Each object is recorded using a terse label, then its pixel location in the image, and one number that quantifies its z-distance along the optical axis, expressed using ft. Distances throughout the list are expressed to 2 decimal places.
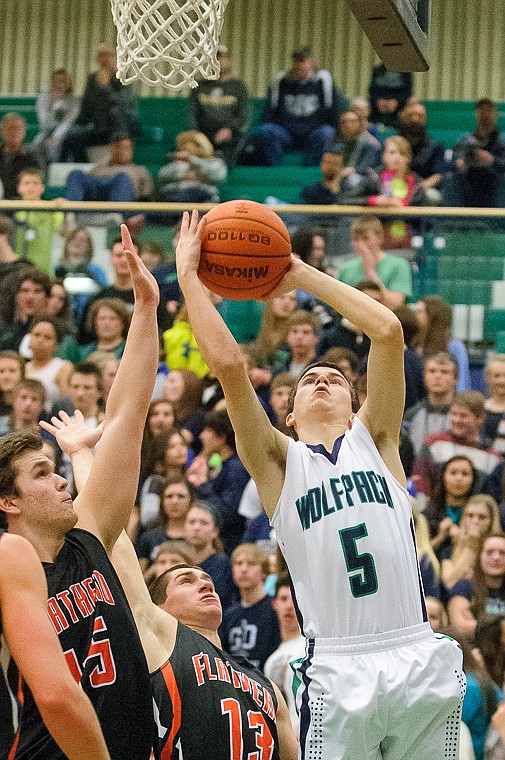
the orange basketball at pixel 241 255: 25.65
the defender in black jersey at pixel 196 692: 24.63
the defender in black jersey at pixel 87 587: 20.85
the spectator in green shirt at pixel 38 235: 55.42
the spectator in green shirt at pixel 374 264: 52.41
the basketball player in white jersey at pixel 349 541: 22.59
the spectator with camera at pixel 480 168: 62.47
